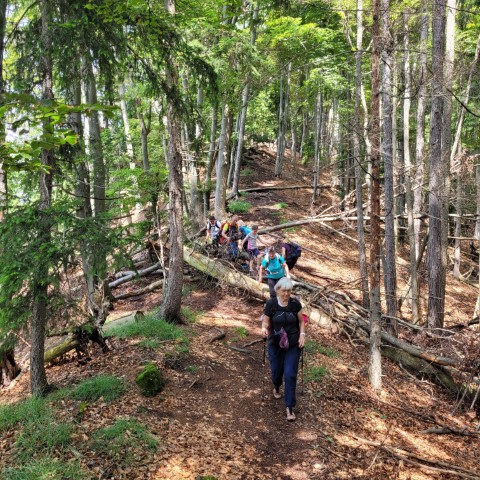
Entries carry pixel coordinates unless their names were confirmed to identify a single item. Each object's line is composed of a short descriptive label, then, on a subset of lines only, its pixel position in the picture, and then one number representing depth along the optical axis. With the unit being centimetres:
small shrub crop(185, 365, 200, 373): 643
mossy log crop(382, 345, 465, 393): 801
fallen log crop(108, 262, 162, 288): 1225
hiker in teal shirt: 862
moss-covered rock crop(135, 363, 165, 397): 547
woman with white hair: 529
